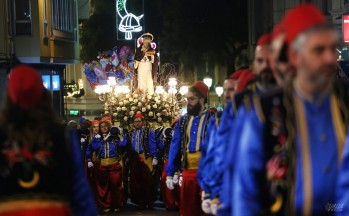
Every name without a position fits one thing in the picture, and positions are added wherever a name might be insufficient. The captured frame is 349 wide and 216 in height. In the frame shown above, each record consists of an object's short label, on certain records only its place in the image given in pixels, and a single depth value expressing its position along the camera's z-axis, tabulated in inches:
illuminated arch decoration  1824.6
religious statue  1002.1
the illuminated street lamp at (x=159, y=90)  928.9
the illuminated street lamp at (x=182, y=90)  987.0
